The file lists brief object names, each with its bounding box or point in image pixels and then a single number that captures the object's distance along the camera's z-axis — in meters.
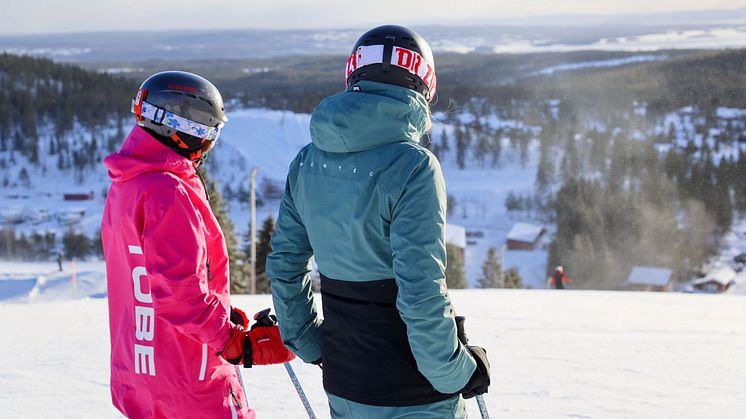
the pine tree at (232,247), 21.09
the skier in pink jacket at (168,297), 1.81
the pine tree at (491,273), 41.44
